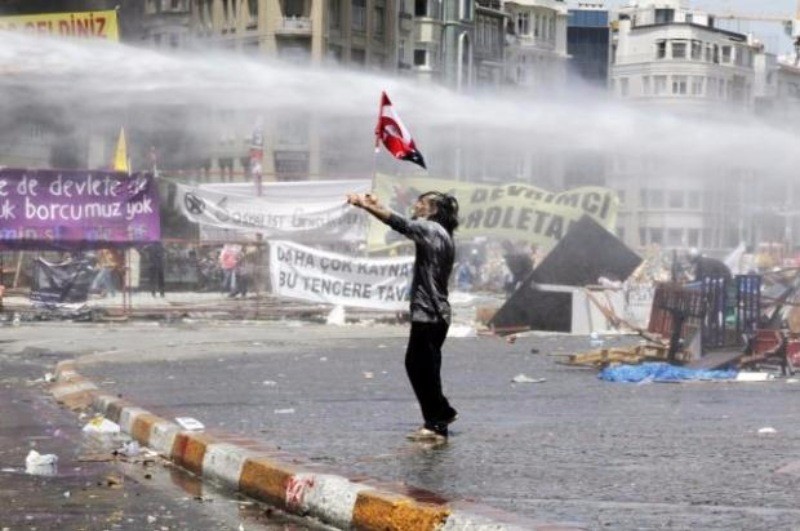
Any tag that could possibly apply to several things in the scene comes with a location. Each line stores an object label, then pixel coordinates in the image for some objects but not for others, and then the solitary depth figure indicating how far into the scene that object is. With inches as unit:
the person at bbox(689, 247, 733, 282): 1058.7
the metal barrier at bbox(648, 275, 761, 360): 773.3
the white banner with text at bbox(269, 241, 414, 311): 1295.5
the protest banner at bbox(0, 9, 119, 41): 1562.5
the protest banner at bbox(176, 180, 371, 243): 1328.7
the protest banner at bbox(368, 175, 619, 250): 1359.5
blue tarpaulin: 709.3
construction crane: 6422.2
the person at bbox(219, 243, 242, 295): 1421.0
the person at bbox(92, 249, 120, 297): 1346.0
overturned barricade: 1167.6
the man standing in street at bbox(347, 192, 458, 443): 455.8
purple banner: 1243.8
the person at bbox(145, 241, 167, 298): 1501.0
